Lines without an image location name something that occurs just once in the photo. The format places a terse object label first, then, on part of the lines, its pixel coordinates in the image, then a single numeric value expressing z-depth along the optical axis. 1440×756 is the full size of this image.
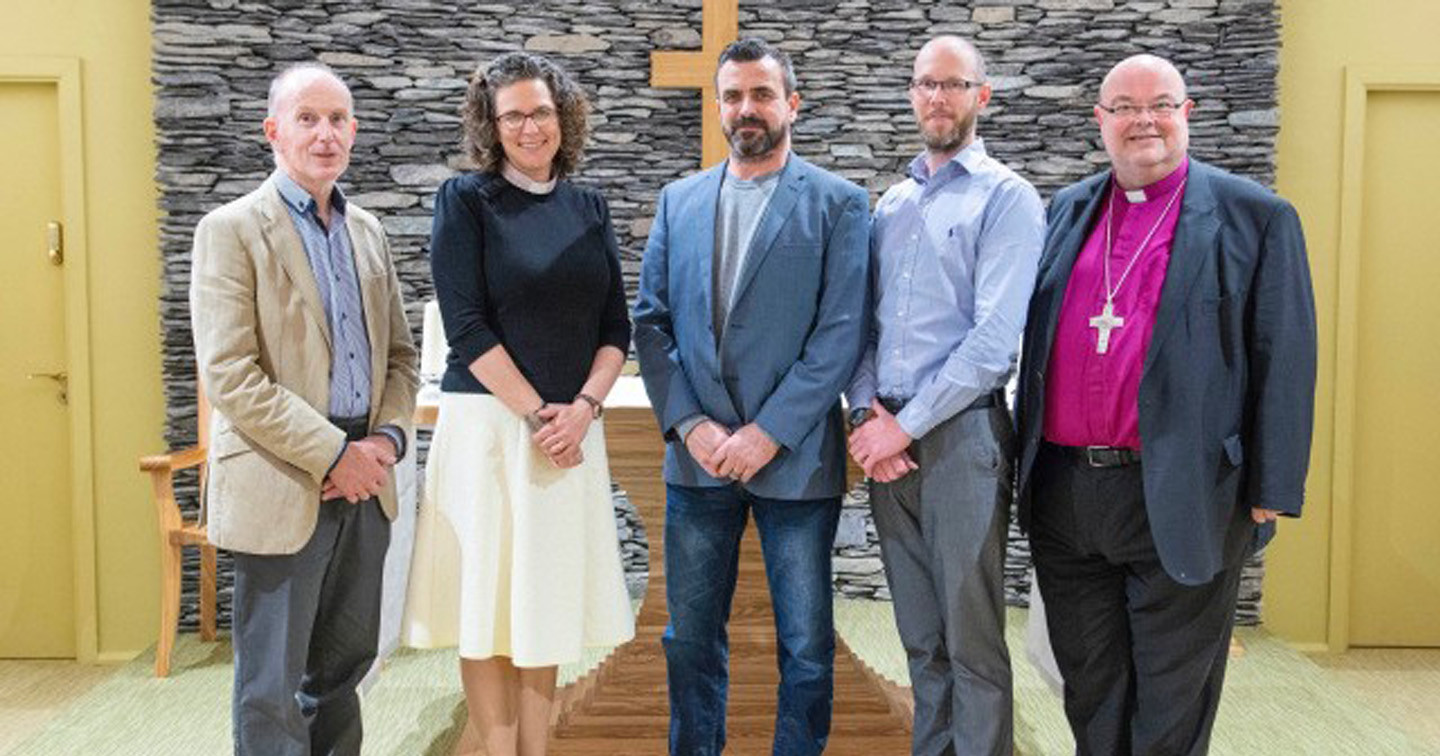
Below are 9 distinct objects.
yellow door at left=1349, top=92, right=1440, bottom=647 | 4.74
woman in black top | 2.56
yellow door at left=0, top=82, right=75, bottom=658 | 4.62
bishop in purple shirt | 2.38
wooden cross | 4.16
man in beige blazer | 2.45
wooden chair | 4.29
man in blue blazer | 2.62
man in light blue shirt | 2.55
